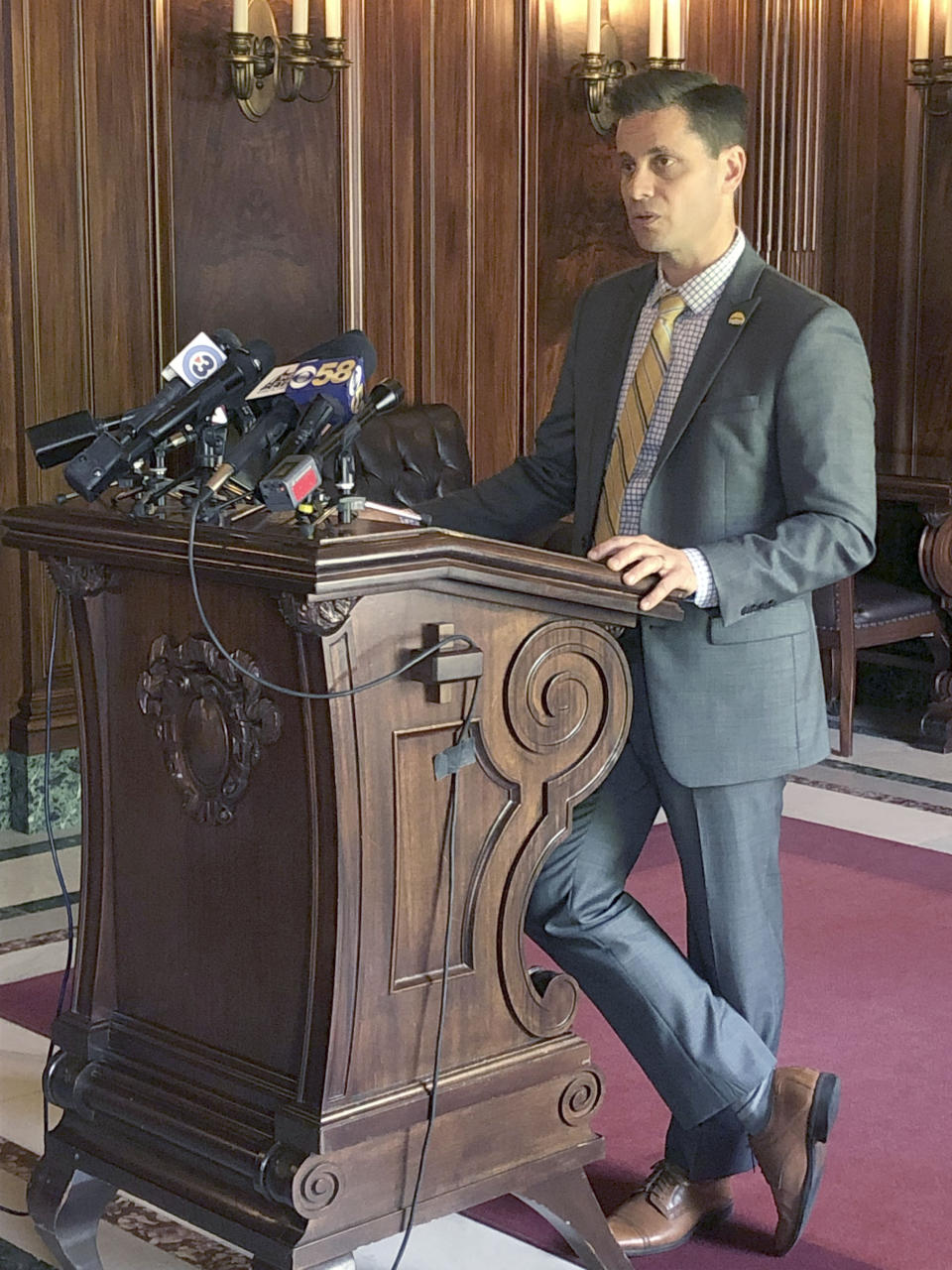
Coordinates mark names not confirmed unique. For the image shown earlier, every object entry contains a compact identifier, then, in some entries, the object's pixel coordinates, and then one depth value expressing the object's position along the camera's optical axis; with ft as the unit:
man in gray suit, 8.61
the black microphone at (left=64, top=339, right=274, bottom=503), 7.38
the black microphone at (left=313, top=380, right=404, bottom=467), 7.45
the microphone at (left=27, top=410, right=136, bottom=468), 7.69
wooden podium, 7.24
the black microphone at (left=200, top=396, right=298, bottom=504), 7.39
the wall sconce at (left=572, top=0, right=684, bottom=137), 19.89
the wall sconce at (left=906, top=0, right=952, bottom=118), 21.76
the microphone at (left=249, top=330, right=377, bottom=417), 7.50
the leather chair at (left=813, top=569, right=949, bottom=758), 20.06
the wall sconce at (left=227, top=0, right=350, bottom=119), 17.22
